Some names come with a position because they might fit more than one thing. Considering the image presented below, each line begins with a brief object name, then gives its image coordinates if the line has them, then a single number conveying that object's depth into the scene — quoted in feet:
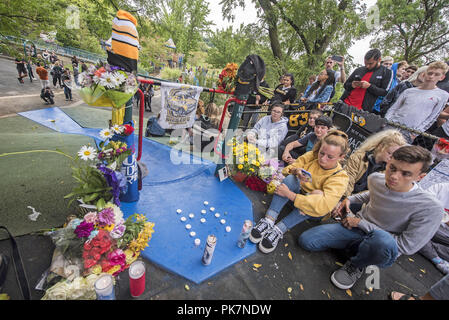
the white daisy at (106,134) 6.46
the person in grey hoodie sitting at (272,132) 11.95
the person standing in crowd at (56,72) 36.69
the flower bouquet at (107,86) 5.97
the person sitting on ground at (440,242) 8.40
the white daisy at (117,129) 6.62
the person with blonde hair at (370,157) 8.48
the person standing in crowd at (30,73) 35.73
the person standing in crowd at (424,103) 10.52
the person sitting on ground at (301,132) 12.23
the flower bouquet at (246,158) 10.52
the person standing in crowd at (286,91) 16.51
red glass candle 4.85
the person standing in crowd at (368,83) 12.68
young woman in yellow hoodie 6.92
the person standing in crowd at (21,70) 33.27
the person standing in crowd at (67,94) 31.09
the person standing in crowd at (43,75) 26.81
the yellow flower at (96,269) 5.18
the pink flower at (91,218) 5.50
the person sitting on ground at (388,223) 5.69
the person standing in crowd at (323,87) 15.24
